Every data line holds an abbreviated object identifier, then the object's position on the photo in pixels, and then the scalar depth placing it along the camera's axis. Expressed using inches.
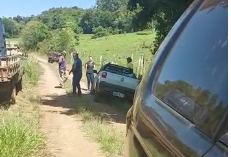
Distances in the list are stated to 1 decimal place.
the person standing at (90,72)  764.6
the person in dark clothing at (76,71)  666.8
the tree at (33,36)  3107.8
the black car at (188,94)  57.3
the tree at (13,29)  4155.5
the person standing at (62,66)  807.1
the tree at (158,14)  476.2
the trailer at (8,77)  468.1
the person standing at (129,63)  633.4
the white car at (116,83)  573.3
